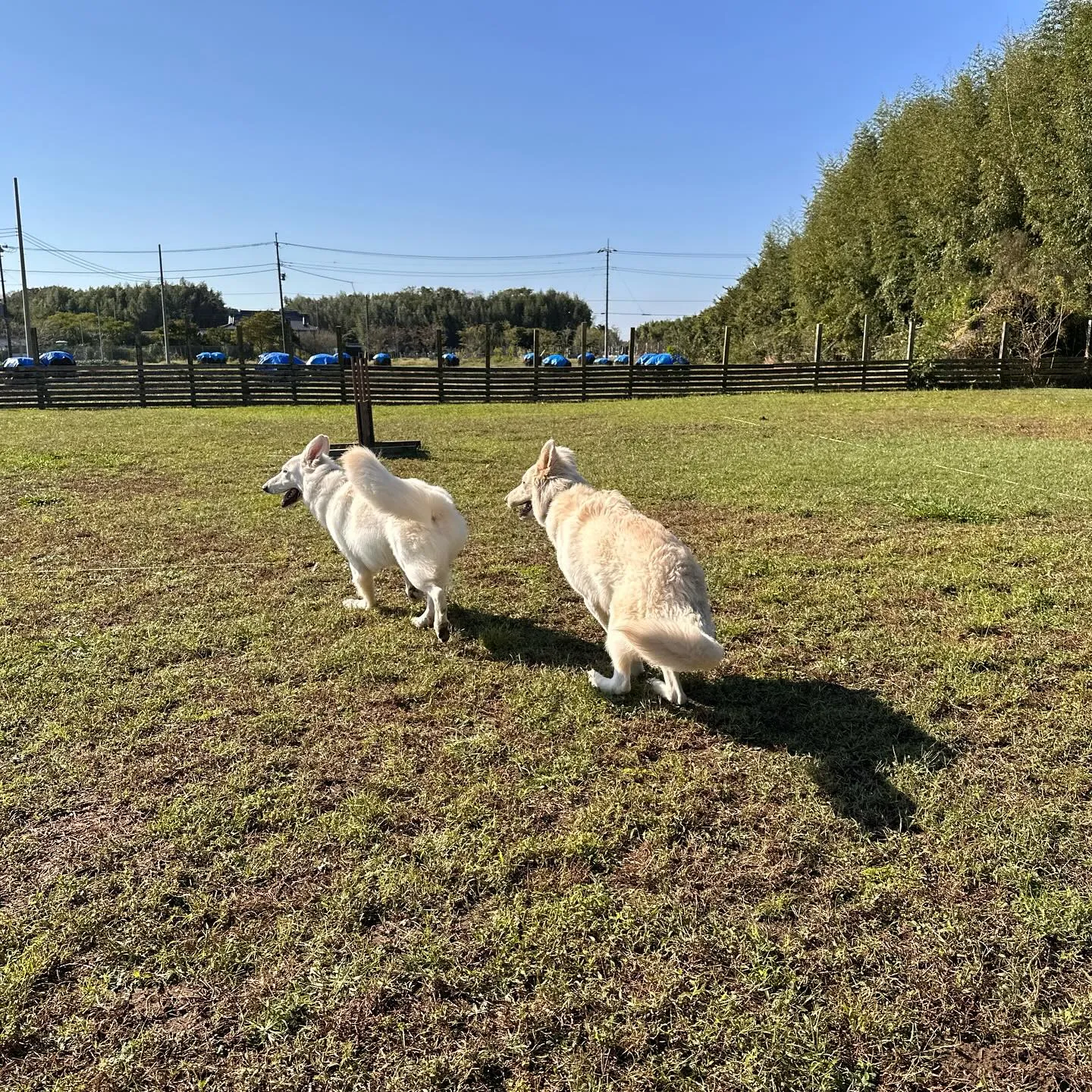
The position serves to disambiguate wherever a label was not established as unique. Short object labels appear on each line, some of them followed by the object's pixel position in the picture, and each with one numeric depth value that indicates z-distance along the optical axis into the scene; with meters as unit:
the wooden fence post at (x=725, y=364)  20.88
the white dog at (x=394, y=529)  3.51
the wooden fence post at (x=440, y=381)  19.25
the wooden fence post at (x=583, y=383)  20.34
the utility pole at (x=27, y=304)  30.52
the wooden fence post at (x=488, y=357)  19.70
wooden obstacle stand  8.94
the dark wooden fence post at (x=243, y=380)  18.34
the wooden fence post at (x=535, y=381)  19.95
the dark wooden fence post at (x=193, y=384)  18.53
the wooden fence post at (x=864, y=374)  21.50
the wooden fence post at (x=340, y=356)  16.34
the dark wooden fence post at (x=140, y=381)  18.47
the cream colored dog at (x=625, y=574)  2.36
